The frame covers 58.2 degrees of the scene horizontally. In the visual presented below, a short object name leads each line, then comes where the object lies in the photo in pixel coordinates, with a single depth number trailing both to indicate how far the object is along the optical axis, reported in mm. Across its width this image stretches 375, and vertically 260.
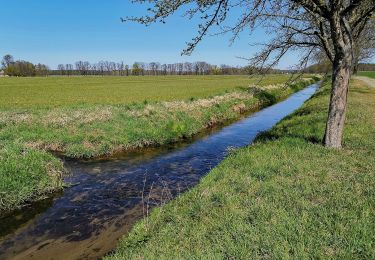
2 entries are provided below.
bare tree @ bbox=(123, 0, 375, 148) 10051
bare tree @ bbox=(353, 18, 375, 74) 26609
